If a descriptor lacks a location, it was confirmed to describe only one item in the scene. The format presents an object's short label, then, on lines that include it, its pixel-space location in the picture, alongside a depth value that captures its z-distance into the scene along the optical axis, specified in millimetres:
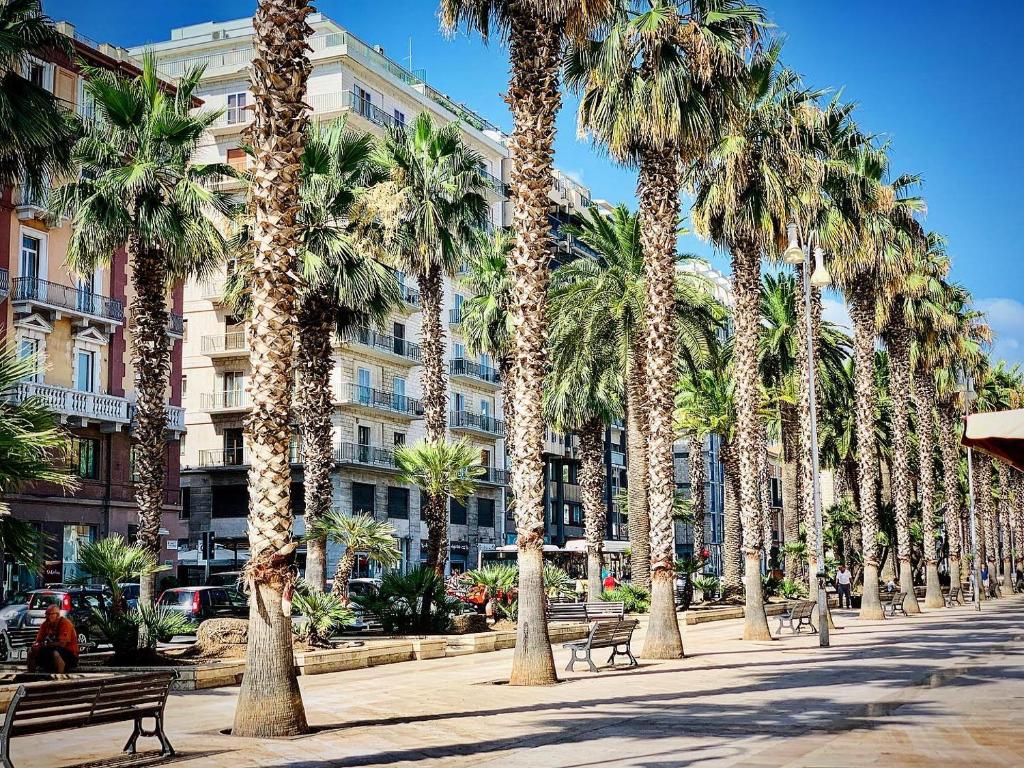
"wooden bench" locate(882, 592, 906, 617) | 39425
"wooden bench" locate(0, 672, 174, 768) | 10117
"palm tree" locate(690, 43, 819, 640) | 28609
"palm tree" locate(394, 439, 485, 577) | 31031
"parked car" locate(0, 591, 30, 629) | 28341
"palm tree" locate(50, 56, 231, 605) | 26094
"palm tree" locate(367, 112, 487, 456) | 34156
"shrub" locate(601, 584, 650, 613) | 35188
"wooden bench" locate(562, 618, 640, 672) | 19828
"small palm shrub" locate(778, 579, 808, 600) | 46406
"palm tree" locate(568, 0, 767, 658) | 22891
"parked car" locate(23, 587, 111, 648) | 27484
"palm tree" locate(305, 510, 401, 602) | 27359
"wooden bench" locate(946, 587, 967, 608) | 51531
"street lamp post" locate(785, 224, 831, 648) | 26047
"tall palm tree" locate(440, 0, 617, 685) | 17766
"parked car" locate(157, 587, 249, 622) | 31625
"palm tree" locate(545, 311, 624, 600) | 38312
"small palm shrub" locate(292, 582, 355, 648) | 22234
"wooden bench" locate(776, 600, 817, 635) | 30406
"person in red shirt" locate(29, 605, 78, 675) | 16844
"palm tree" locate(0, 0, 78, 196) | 20859
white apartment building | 58594
